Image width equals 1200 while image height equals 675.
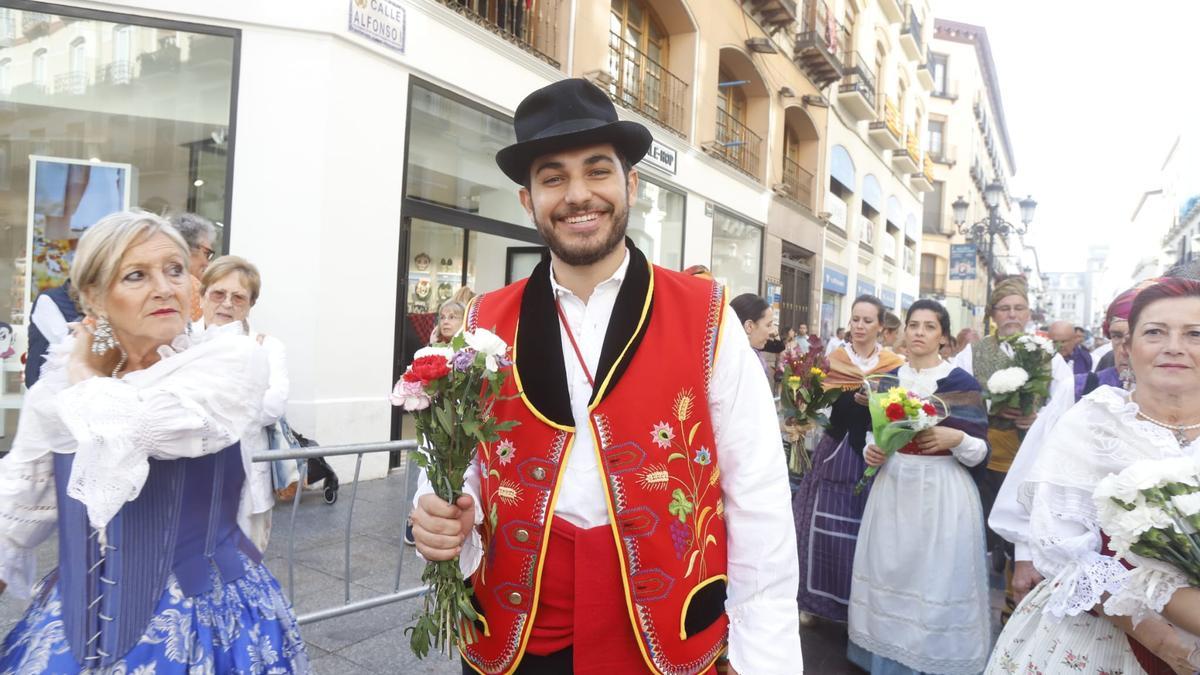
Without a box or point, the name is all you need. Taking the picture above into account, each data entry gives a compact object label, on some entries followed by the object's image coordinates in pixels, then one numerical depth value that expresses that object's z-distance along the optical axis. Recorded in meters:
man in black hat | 1.68
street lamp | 15.73
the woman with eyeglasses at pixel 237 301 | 4.15
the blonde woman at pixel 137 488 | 1.70
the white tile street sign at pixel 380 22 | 6.68
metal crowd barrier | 3.39
